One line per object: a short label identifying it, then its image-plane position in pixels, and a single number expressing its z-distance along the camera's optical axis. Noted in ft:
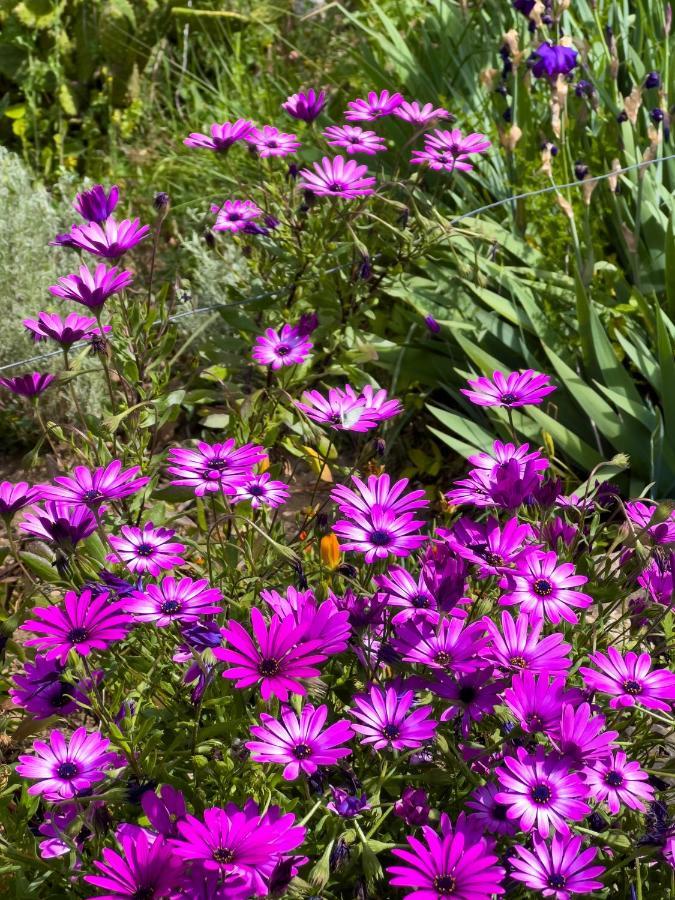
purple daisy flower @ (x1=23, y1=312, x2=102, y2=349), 5.23
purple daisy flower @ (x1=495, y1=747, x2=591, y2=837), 3.66
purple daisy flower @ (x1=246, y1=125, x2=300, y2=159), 7.57
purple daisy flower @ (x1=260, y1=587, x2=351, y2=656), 3.83
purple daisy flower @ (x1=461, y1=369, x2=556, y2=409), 5.17
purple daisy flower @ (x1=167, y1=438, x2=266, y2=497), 4.74
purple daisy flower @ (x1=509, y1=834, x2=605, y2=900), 3.57
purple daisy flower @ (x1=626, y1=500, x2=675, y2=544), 4.64
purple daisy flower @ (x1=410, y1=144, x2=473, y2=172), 7.24
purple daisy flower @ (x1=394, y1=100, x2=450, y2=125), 7.51
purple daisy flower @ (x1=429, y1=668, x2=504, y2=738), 4.04
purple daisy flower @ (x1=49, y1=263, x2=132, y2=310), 5.14
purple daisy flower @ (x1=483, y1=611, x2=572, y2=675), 4.01
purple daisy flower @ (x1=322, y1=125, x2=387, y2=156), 7.57
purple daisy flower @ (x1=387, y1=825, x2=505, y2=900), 3.39
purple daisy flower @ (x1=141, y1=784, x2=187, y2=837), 3.66
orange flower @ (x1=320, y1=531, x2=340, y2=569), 5.51
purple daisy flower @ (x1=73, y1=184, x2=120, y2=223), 5.73
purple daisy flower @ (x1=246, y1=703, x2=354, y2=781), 3.70
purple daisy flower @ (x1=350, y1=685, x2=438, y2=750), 3.92
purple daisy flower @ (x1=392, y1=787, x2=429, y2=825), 4.06
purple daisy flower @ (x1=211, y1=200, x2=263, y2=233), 7.45
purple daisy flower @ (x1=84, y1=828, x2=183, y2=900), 3.37
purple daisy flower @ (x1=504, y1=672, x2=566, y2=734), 3.86
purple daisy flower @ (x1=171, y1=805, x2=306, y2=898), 3.30
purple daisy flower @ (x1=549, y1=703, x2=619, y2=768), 3.83
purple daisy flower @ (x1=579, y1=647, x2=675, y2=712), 4.08
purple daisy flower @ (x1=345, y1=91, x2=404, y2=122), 7.63
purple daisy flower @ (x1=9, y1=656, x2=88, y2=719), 4.19
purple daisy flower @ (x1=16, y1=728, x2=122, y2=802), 3.93
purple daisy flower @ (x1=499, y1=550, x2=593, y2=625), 4.33
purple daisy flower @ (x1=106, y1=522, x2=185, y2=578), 4.65
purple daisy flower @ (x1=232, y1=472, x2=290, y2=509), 5.10
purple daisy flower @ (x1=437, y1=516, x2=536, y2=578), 4.46
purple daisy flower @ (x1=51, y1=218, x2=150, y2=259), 5.43
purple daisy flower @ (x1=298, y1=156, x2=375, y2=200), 6.77
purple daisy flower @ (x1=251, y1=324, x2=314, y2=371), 6.23
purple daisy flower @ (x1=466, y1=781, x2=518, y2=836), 3.94
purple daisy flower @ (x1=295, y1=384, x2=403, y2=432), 5.18
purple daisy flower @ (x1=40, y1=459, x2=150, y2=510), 4.49
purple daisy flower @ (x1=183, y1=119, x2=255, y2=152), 7.20
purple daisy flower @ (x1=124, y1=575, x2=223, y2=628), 4.11
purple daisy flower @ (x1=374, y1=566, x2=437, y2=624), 4.33
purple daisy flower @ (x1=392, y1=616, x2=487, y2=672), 4.06
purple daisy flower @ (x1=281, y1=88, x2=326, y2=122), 7.59
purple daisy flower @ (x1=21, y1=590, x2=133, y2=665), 3.79
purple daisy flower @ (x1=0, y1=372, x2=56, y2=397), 5.06
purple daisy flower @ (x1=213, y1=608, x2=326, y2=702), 3.65
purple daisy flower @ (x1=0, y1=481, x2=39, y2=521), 4.51
